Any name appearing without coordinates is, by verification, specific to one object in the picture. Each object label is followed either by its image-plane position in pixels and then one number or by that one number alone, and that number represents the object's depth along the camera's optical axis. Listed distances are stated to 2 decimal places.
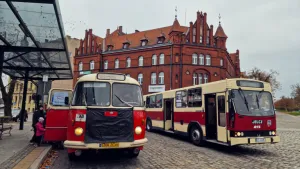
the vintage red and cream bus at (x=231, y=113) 9.91
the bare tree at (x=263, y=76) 55.69
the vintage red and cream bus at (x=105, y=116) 7.20
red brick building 43.72
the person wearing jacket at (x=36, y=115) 10.79
